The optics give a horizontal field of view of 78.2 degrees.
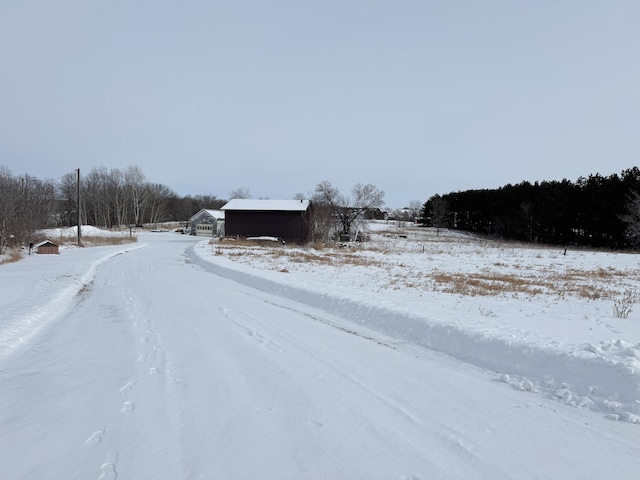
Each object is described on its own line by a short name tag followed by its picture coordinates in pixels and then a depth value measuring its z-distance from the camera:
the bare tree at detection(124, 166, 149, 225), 95.31
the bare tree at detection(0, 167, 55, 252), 29.33
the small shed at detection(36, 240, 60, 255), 28.88
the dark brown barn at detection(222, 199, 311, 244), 46.38
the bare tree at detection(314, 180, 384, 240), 55.12
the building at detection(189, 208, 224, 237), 67.56
